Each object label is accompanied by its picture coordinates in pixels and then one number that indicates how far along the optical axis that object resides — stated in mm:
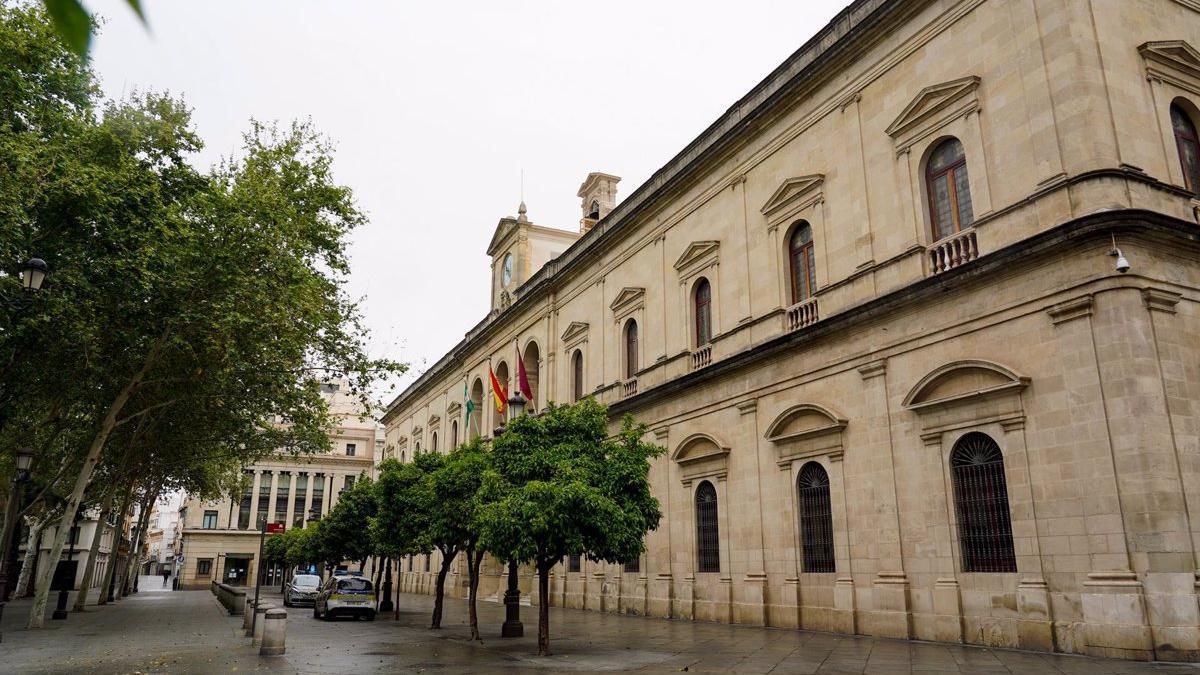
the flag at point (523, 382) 30125
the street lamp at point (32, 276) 14422
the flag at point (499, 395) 29750
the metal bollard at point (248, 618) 18969
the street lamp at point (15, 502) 19344
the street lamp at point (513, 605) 18312
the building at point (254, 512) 75250
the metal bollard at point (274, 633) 14531
